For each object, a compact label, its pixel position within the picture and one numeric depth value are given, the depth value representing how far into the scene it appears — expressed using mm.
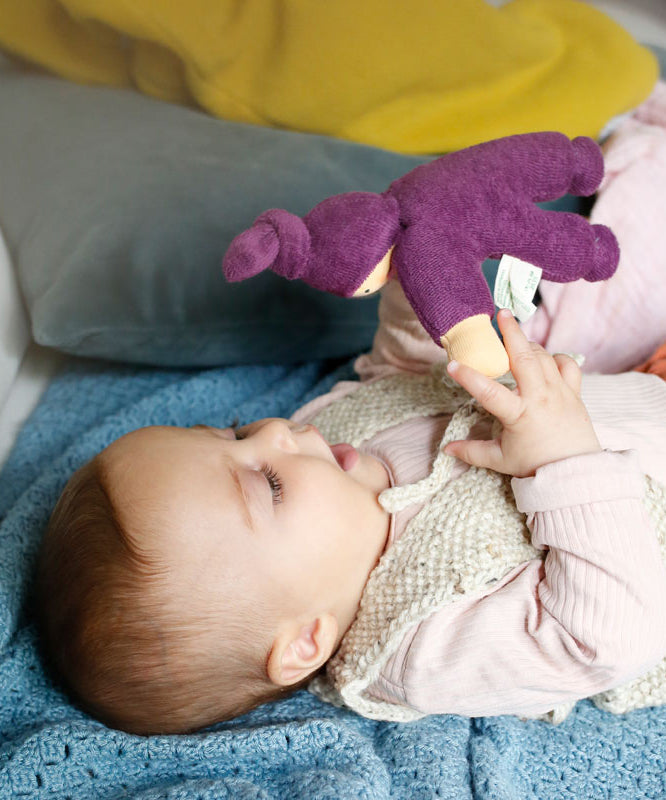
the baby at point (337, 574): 785
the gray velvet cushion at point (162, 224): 1122
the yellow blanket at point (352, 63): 1209
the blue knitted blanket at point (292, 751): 775
